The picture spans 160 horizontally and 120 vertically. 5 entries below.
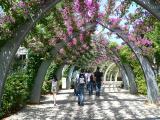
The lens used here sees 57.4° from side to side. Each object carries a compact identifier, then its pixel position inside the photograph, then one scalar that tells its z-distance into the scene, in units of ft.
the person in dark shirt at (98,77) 27.70
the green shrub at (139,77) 31.12
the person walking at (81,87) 21.21
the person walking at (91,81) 29.46
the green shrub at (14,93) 17.30
